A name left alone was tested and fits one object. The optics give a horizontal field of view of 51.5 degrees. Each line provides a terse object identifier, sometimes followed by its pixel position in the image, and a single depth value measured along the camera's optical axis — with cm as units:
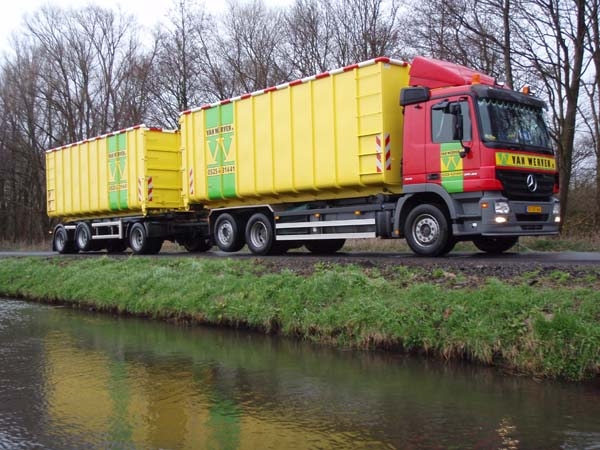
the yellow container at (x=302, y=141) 1160
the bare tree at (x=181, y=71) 3416
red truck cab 1017
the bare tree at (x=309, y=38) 3008
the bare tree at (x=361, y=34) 2767
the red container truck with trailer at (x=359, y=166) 1041
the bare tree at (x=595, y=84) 1972
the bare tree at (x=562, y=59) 1994
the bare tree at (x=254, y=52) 3184
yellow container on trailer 1755
